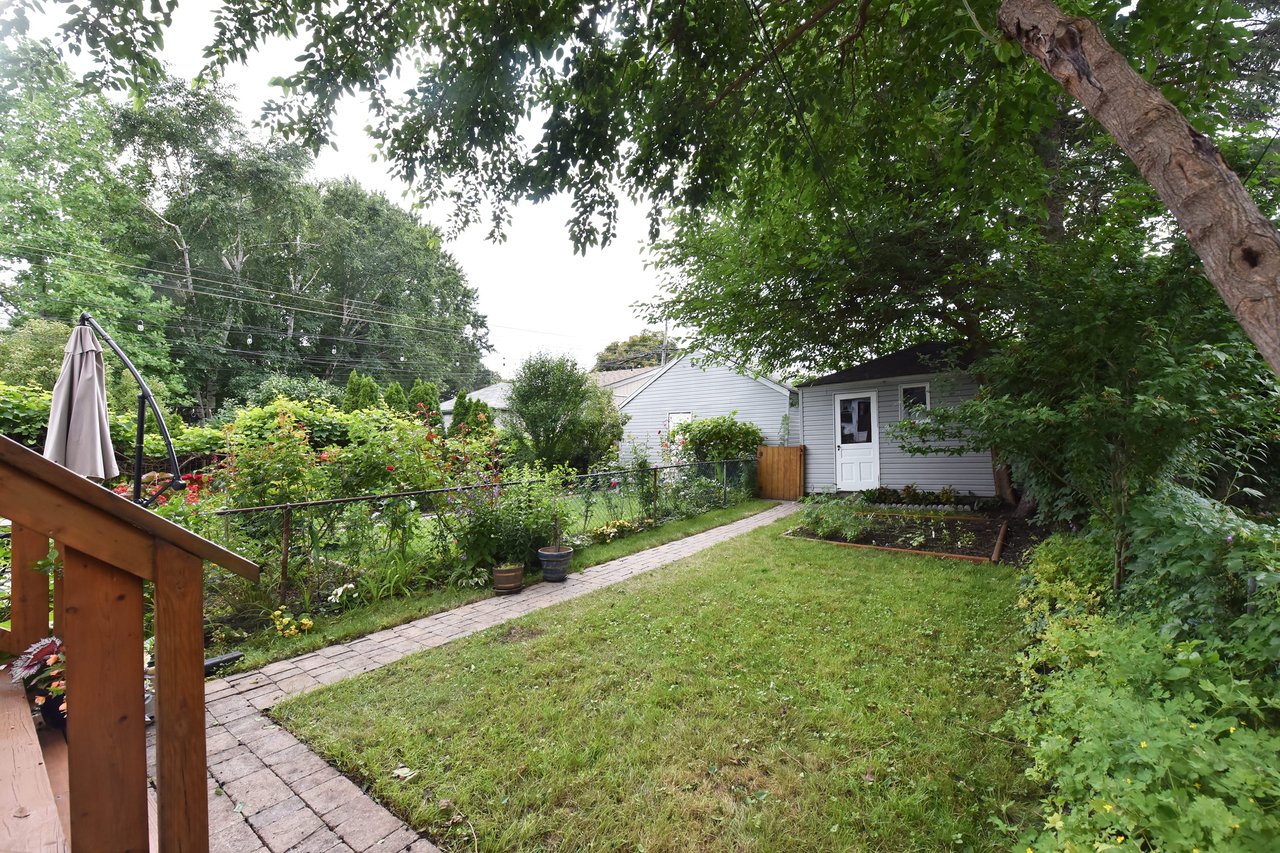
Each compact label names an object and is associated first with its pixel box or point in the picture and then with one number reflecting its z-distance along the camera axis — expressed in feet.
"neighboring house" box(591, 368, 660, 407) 67.61
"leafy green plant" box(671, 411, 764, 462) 42.45
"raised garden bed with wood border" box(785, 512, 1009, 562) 21.67
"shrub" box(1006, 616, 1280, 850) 4.36
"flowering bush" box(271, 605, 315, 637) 13.52
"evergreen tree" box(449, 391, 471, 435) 56.24
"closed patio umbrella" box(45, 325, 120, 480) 10.30
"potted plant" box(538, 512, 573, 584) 18.81
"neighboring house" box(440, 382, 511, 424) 73.50
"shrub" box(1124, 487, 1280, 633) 7.18
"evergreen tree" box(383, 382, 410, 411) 53.52
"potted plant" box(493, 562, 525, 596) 17.38
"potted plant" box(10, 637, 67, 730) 5.62
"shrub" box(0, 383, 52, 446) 21.67
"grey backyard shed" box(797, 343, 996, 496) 34.42
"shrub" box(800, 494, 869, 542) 24.50
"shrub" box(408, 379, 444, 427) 58.95
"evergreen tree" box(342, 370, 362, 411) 51.75
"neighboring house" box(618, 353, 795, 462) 44.37
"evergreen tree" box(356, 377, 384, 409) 51.16
